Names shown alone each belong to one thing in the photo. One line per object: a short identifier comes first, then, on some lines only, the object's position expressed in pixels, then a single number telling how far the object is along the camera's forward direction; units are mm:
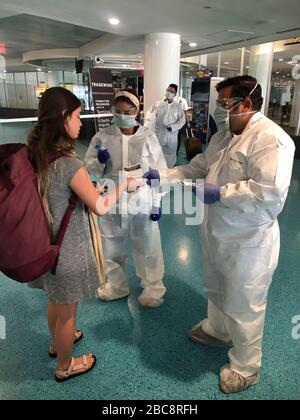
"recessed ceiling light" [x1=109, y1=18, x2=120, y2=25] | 4691
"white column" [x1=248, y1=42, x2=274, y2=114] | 8922
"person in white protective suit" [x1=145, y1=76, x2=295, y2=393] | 1247
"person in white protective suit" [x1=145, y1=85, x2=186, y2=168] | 5023
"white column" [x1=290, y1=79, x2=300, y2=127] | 10812
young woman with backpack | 1177
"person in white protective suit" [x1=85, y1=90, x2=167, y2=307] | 1935
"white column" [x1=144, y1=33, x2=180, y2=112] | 5473
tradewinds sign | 5340
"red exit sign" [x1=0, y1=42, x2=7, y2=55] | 10280
